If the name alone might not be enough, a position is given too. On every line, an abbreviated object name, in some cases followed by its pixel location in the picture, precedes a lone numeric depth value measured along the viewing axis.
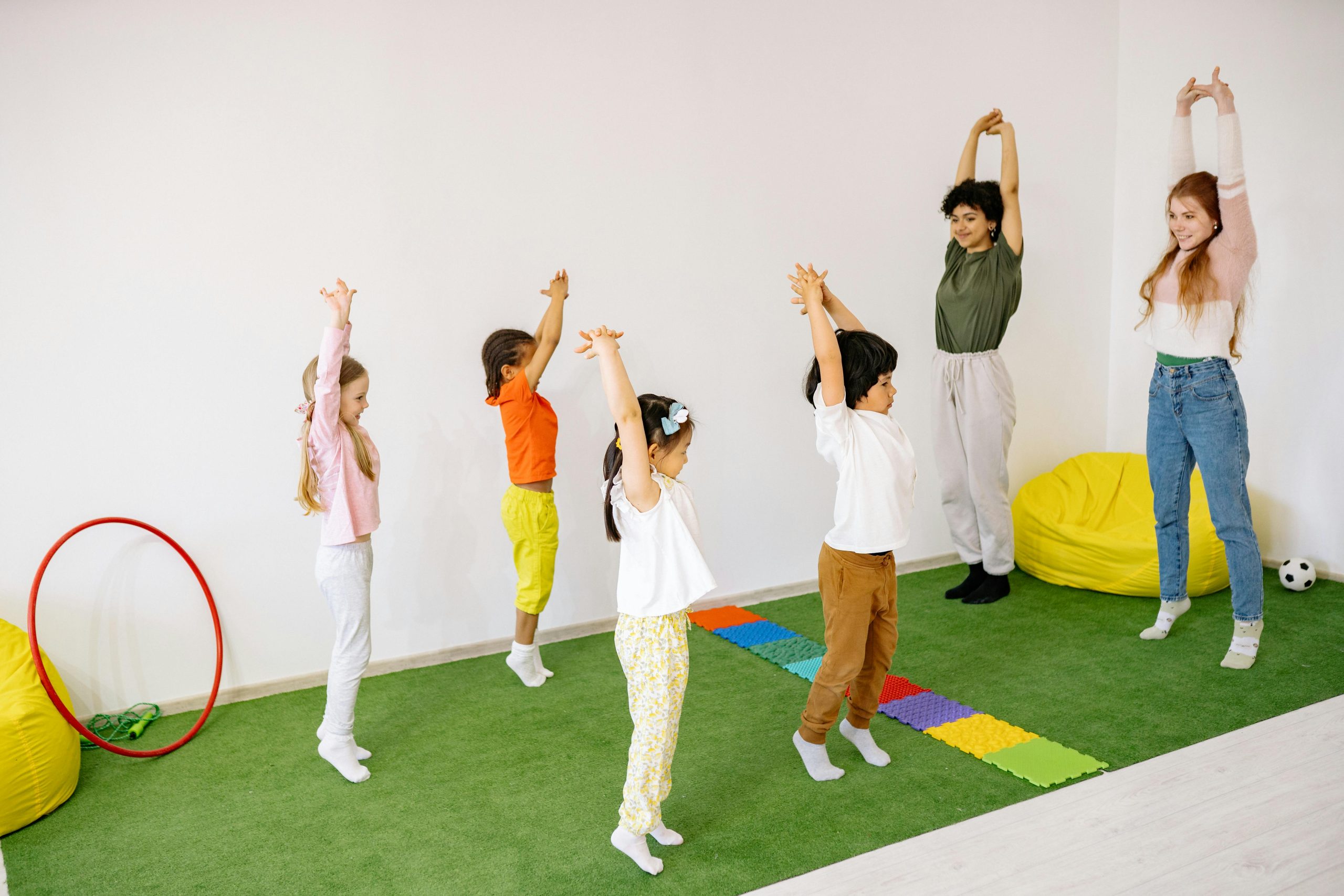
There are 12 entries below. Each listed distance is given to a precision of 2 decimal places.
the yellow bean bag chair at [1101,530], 3.71
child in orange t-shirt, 3.14
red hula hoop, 2.53
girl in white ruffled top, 2.01
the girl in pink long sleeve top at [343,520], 2.54
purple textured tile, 2.75
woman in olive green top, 3.68
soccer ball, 3.68
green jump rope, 2.92
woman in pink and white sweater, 2.88
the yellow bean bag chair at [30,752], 2.32
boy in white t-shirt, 2.27
